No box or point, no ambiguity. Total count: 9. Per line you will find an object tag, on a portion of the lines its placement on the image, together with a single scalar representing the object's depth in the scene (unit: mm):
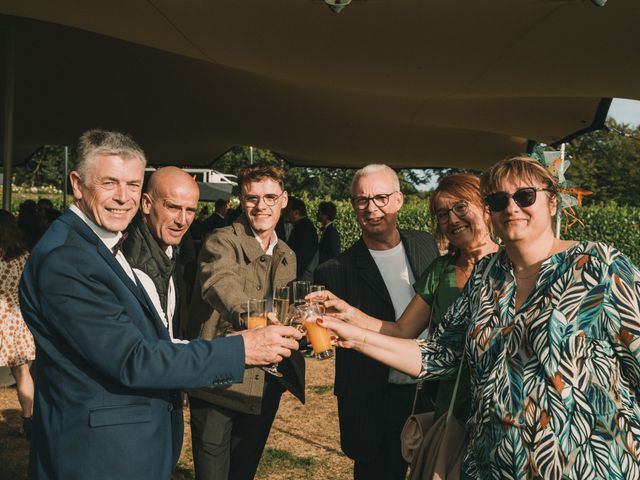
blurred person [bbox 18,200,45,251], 7148
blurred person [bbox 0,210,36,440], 5250
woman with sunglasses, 1773
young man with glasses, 3064
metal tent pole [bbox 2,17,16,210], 5949
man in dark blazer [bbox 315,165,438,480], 3027
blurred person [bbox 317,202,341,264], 9508
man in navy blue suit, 1854
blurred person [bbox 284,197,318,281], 6672
